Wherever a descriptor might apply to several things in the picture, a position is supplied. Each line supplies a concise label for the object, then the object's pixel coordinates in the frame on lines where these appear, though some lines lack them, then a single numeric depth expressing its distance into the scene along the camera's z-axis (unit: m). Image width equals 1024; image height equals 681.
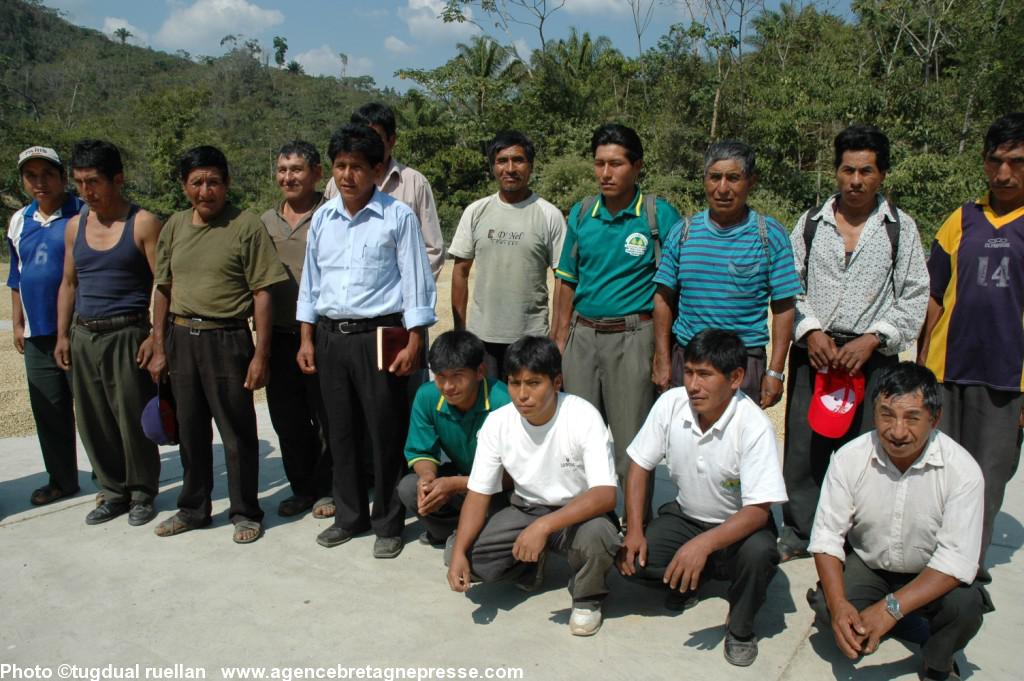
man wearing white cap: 4.06
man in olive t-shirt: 3.61
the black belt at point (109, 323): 3.82
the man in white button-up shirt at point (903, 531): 2.44
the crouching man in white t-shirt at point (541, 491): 2.85
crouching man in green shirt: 3.23
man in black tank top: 3.80
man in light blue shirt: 3.47
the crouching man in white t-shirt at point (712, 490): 2.66
